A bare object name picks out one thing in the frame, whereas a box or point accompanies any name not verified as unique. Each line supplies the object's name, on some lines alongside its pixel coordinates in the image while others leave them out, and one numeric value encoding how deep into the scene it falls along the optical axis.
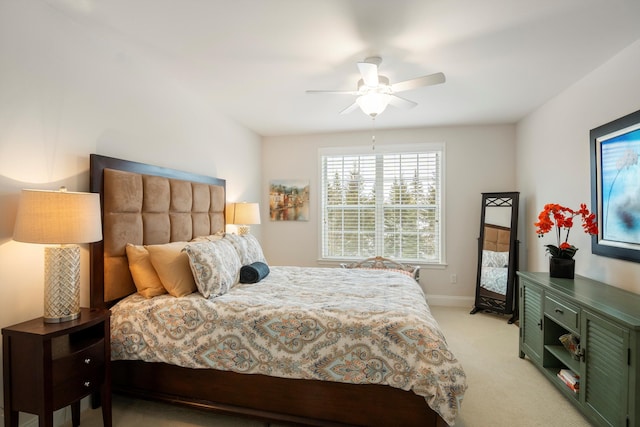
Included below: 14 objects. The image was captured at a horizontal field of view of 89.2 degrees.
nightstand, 1.60
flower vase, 2.74
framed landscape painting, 5.11
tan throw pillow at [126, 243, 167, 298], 2.36
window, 4.76
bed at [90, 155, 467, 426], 1.83
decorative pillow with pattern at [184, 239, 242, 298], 2.34
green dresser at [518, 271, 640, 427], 1.75
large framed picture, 2.29
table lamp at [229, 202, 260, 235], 3.93
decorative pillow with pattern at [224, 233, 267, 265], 3.10
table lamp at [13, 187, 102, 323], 1.67
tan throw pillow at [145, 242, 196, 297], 2.33
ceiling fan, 2.40
